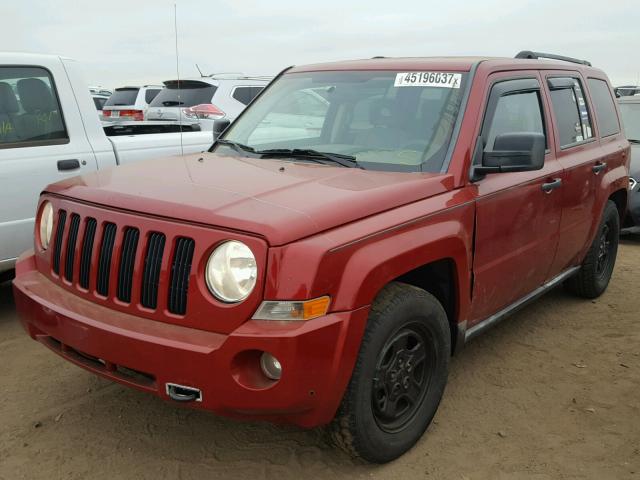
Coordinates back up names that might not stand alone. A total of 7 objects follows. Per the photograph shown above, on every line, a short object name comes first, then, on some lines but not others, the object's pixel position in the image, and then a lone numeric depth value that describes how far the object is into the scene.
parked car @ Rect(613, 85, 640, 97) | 20.73
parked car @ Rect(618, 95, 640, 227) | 7.36
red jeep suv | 2.41
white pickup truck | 4.44
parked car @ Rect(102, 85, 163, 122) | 14.53
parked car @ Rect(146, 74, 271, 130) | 8.96
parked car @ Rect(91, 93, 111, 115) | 18.39
